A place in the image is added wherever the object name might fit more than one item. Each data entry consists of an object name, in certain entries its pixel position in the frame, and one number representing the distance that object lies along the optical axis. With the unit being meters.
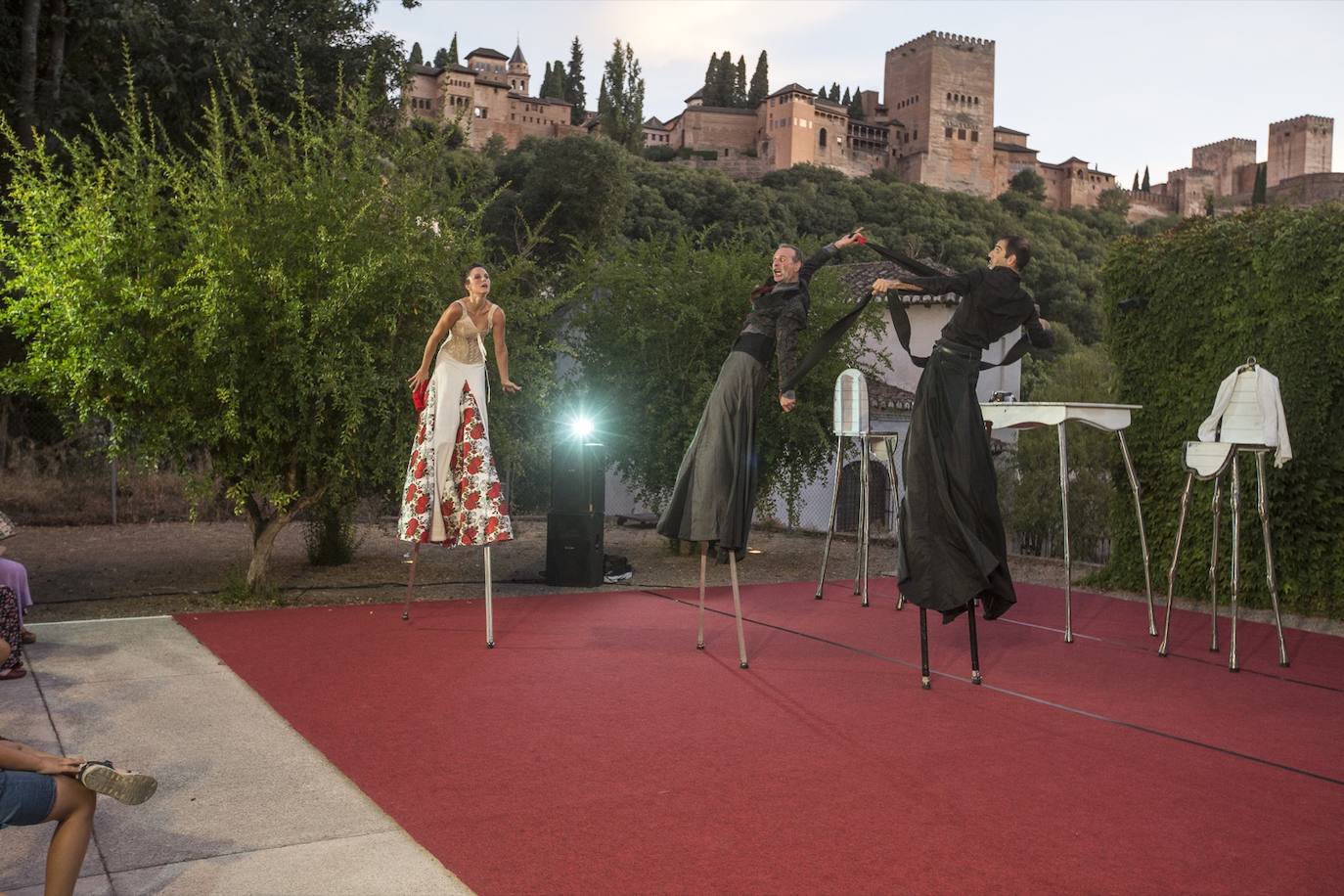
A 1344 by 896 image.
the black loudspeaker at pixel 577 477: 9.47
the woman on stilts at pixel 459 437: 6.77
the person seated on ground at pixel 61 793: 2.31
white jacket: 6.46
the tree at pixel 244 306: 7.32
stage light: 9.57
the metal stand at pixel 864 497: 8.67
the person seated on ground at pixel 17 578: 5.48
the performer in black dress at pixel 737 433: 5.83
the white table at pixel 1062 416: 6.96
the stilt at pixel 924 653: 5.49
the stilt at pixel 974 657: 5.68
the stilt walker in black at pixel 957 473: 5.52
